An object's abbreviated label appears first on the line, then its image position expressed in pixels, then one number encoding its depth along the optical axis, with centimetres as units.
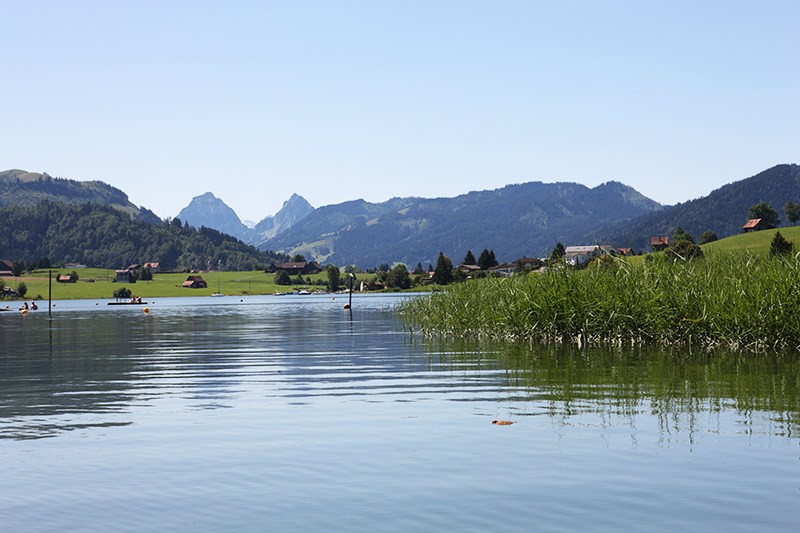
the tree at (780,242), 14538
